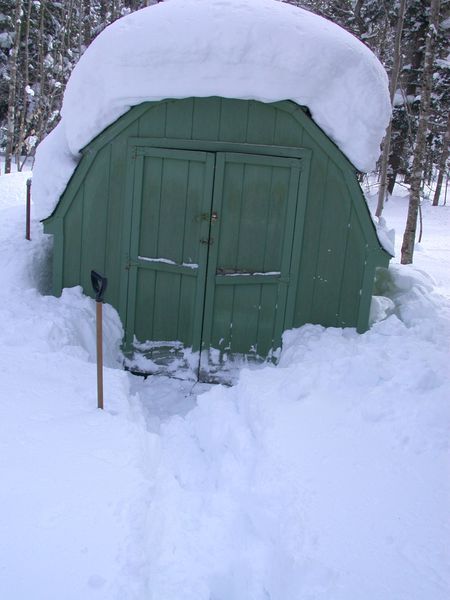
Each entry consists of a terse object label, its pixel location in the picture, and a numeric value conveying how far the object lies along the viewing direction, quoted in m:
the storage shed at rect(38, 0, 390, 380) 5.25
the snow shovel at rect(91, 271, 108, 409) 3.93
